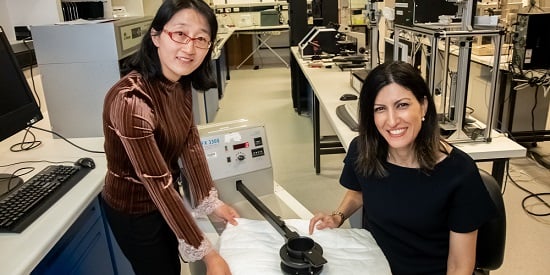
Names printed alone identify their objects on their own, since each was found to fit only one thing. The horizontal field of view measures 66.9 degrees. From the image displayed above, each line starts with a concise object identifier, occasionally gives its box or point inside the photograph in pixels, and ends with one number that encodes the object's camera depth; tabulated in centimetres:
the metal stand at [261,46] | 857
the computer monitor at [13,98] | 148
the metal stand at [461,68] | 175
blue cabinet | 128
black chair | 121
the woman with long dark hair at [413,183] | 112
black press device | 95
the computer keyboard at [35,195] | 117
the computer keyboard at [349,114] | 213
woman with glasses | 106
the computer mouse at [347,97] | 266
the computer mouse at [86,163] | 157
